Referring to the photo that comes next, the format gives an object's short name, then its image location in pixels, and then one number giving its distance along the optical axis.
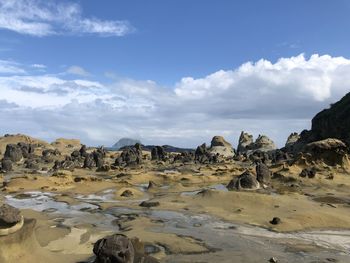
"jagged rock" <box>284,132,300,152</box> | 123.62
